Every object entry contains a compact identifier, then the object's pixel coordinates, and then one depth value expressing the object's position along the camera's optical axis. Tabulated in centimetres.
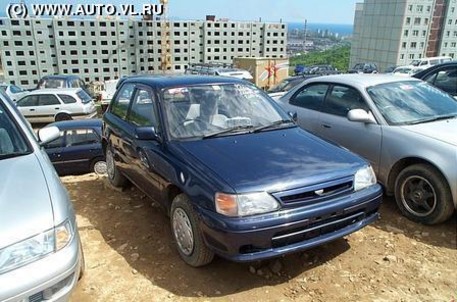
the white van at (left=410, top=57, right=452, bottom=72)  3377
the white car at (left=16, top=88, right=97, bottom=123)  1499
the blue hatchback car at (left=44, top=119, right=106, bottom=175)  977
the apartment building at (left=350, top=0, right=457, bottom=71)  4969
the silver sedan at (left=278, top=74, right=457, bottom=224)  360
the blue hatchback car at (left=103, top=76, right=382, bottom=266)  269
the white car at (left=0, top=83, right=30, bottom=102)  1726
